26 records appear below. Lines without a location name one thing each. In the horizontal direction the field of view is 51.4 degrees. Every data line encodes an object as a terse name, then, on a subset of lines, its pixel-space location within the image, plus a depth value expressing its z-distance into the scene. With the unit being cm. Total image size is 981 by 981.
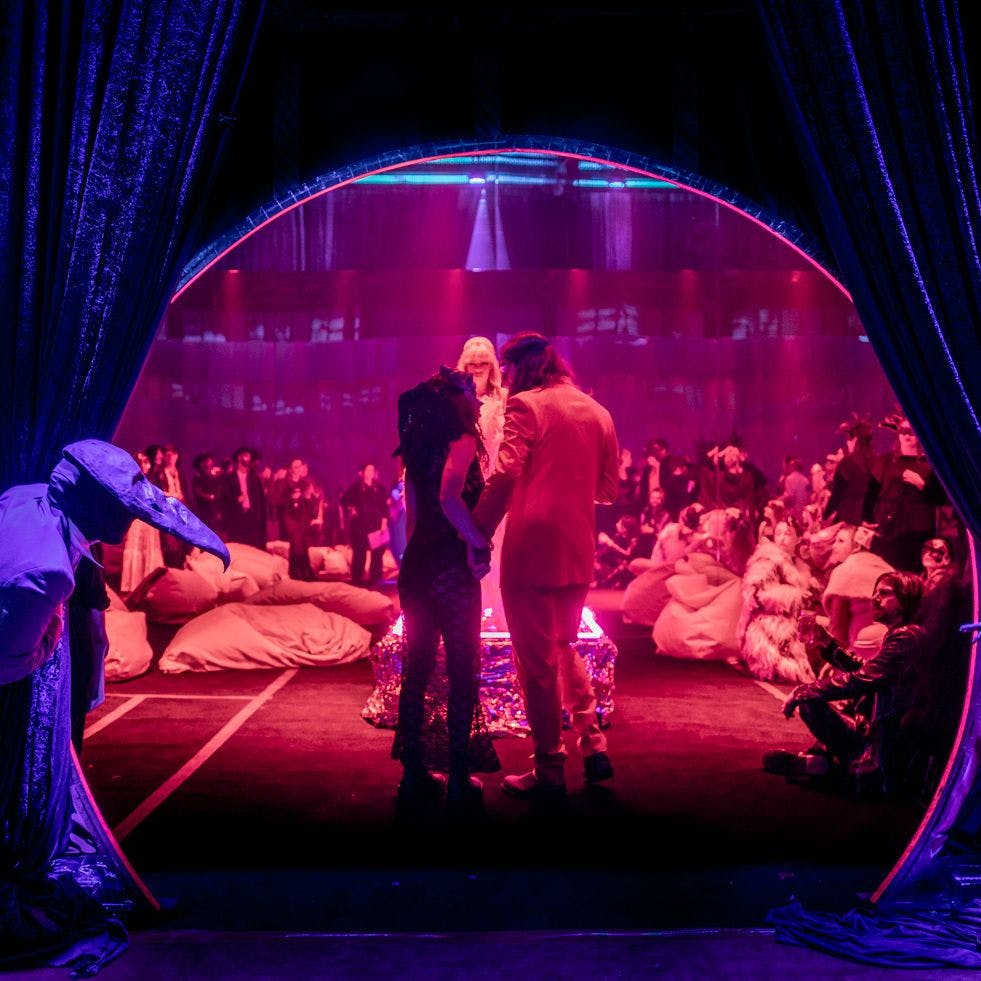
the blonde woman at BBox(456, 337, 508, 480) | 441
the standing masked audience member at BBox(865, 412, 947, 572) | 485
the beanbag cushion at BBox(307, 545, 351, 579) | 733
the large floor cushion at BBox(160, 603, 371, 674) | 550
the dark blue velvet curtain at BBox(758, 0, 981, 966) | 273
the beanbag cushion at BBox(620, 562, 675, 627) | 673
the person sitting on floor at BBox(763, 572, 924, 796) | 332
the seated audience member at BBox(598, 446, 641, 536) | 761
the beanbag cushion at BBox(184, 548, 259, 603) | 663
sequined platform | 416
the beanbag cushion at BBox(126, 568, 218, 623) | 652
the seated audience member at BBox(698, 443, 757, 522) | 727
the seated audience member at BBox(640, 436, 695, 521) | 751
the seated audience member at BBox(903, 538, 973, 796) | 320
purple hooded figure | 221
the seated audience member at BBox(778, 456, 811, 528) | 719
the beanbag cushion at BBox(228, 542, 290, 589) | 684
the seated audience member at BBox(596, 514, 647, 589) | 762
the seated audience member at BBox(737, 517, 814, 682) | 529
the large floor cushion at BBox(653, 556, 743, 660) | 574
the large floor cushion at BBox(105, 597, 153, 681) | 520
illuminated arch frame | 304
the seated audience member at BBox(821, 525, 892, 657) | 504
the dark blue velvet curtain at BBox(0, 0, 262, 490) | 264
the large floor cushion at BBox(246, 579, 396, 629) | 643
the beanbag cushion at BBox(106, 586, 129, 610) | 583
